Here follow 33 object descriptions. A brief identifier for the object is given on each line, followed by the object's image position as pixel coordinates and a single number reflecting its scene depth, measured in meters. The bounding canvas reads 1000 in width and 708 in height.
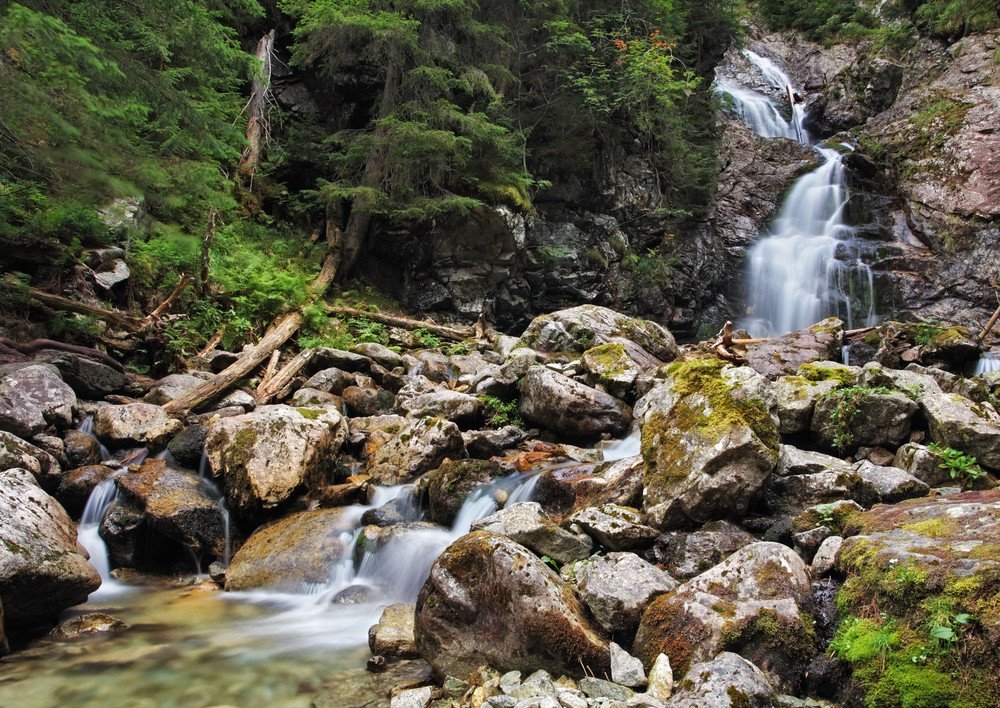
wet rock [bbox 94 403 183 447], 7.36
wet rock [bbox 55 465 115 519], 6.40
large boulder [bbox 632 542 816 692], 3.20
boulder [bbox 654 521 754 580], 4.30
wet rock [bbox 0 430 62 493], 6.07
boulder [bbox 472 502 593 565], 4.56
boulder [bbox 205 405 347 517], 6.42
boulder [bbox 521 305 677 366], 11.59
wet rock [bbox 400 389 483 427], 8.63
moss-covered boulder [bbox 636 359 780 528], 4.62
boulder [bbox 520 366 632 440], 7.97
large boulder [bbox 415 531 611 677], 3.56
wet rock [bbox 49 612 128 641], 4.63
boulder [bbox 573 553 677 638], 3.76
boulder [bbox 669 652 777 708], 2.84
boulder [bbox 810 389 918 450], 5.91
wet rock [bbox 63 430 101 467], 6.92
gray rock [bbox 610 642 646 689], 3.33
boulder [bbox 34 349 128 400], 8.02
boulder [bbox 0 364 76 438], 6.77
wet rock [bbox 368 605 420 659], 4.30
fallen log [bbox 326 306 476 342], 13.73
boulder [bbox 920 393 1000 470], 5.15
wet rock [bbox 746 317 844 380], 9.91
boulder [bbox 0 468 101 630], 4.39
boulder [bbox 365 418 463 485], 7.21
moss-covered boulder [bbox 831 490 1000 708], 2.57
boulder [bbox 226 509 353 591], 5.82
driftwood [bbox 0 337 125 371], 8.12
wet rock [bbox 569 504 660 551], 4.63
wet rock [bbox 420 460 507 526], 6.33
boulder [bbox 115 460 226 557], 6.10
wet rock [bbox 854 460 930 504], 4.59
